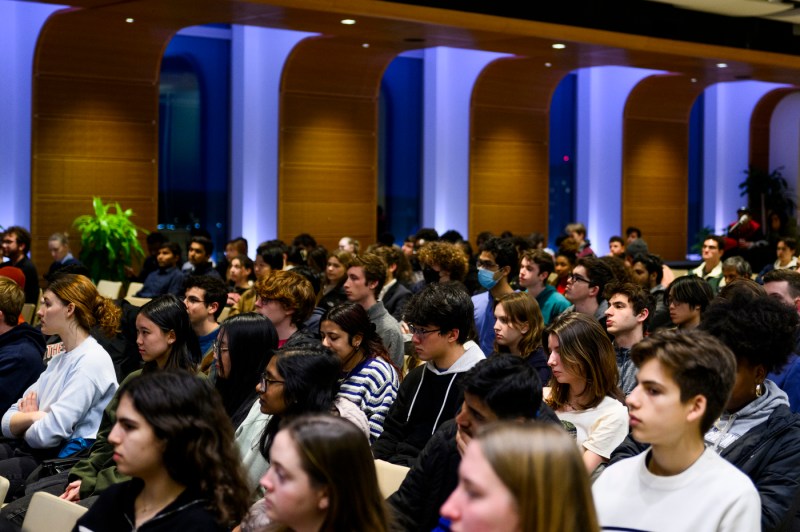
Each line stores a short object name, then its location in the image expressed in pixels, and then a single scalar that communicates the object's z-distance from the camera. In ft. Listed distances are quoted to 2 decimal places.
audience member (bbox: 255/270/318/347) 19.56
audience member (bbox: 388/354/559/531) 9.85
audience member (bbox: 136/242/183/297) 33.60
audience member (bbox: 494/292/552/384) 16.75
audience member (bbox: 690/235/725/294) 33.76
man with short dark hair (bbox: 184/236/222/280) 33.78
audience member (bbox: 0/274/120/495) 16.24
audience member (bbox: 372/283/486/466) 14.30
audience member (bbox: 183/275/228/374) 20.38
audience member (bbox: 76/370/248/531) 9.03
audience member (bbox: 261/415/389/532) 7.67
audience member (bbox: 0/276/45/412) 18.02
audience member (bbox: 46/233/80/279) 36.96
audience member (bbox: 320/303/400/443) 15.39
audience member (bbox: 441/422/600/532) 6.03
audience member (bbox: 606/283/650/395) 17.83
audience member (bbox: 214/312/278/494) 14.92
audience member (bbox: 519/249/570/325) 23.48
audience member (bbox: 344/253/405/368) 21.22
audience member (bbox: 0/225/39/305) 32.19
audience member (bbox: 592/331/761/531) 8.07
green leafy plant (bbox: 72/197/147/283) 37.68
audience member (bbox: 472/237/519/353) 22.79
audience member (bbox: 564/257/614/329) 21.99
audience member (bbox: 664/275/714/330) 19.08
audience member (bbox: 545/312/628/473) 12.82
